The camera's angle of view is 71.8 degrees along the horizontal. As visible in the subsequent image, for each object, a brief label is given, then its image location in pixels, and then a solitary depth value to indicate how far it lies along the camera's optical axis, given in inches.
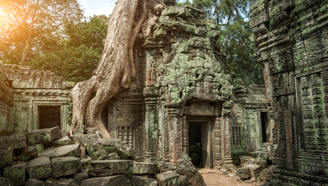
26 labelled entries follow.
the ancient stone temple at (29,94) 304.2
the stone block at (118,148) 201.3
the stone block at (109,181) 144.4
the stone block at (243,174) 287.0
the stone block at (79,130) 297.0
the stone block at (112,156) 182.9
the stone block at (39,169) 137.4
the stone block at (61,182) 138.2
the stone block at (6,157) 130.7
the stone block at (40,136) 174.9
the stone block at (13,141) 141.3
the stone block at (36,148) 157.6
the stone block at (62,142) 193.0
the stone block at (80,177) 149.5
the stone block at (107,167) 155.9
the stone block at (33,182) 132.1
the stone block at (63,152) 164.2
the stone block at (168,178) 184.9
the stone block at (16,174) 128.7
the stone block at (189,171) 246.8
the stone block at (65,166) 143.9
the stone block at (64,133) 233.1
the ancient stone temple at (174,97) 314.0
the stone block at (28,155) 151.0
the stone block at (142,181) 172.2
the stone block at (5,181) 119.8
